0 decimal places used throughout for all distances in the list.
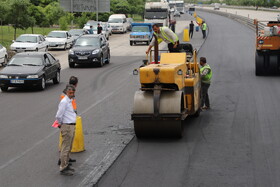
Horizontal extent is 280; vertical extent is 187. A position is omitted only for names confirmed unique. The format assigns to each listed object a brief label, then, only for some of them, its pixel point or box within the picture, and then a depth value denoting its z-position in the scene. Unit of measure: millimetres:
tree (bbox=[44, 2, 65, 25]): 59219
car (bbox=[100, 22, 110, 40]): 57900
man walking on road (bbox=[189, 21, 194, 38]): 54484
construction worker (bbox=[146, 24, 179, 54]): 14349
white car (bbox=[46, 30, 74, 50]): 44259
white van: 67875
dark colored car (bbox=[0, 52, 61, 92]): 21625
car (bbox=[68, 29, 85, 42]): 49334
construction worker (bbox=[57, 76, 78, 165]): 10531
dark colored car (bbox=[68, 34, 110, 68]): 31188
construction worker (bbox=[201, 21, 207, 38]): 53900
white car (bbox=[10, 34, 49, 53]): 36844
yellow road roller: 12859
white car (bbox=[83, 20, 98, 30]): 60650
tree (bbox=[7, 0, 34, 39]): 42625
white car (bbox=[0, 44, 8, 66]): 30677
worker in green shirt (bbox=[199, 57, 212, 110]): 16641
